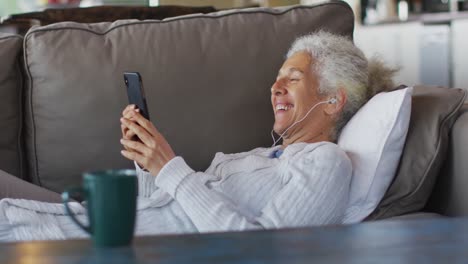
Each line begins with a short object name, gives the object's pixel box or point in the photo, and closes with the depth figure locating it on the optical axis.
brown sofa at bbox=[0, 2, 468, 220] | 2.69
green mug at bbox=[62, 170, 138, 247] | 1.63
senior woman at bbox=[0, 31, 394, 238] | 2.22
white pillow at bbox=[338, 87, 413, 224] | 2.38
